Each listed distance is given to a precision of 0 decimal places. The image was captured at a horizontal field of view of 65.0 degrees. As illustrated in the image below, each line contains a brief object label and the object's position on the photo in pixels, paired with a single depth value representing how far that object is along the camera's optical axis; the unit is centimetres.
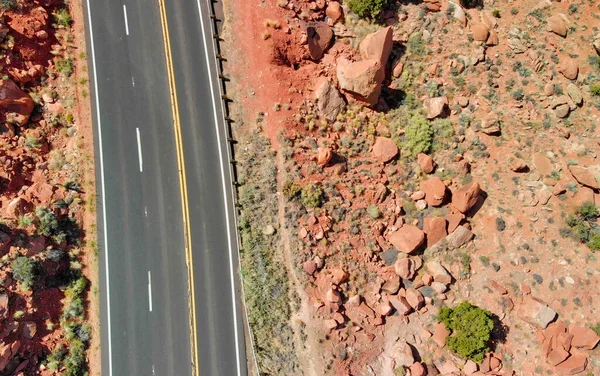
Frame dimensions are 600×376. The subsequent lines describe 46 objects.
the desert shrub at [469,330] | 2827
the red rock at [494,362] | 2912
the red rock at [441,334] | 2956
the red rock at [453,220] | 3119
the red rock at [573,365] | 2856
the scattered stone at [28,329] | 2930
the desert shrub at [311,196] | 3069
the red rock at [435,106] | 3241
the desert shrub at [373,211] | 3127
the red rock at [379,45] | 3212
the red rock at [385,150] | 3238
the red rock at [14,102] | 3061
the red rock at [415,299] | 3028
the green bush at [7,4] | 3133
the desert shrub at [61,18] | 3309
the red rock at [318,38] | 3291
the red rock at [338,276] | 2988
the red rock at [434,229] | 3103
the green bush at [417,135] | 3225
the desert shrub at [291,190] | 3066
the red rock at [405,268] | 3072
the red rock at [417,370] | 2891
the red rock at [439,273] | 3047
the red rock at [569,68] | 3241
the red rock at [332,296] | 2936
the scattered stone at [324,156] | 3120
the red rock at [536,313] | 2919
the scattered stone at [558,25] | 3300
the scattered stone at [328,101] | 3241
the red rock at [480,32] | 3284
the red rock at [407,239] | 3081
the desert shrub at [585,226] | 3002
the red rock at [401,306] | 3003
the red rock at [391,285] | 3045
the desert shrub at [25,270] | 2883
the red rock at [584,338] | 2878
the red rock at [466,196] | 3078
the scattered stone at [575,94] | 3200
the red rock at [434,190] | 3125
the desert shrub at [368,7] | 3275
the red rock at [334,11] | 3369
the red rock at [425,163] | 3203
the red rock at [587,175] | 3047
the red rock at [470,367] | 2912
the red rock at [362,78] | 3120
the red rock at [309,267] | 2989
